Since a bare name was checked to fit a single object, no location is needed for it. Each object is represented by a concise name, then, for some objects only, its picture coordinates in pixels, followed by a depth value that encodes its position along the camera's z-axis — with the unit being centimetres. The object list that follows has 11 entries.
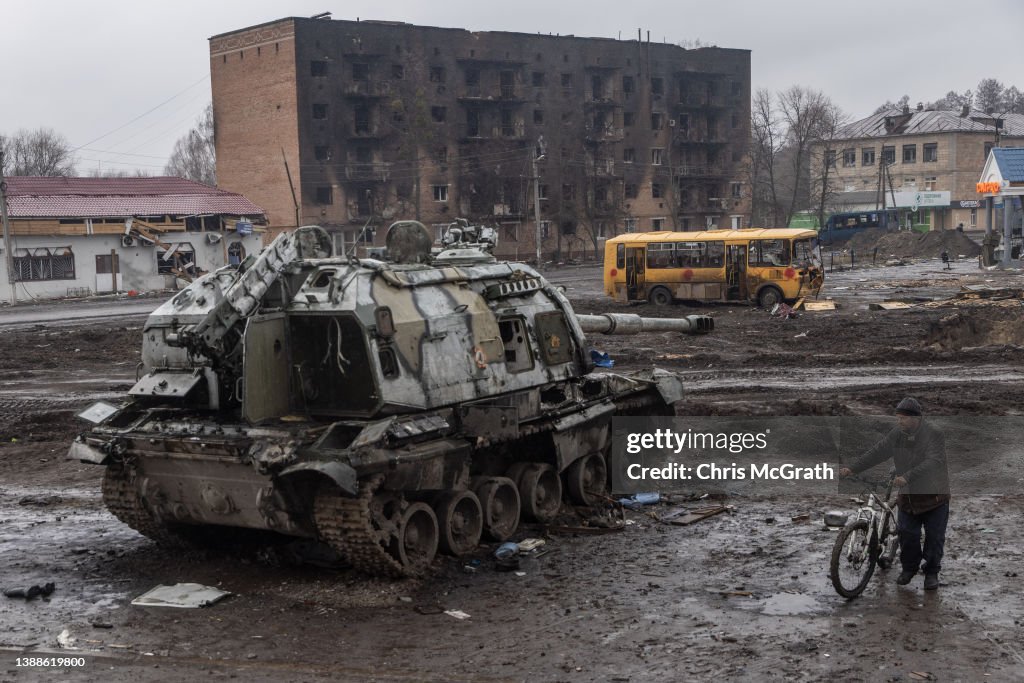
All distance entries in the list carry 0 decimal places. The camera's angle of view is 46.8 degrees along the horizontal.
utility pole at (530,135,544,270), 5638
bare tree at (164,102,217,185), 11494
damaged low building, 4616
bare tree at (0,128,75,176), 8744
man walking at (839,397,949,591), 941
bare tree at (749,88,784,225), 8331
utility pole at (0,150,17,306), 4243
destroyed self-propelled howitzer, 991
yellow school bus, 3412
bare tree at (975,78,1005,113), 13412
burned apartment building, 6172
